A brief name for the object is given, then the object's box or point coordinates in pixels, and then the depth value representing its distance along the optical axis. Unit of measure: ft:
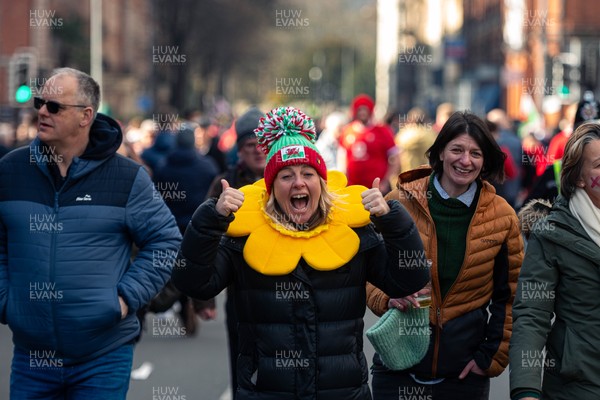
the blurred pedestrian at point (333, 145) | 61.00
